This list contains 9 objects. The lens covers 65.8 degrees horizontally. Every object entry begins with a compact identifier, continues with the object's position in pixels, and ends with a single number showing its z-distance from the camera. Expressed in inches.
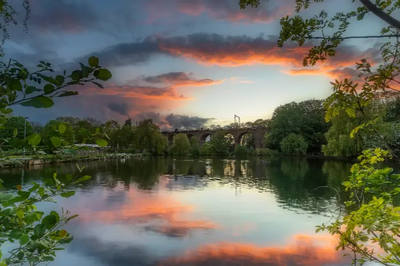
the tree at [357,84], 70.2
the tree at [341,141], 1034.3
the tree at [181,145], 2081.7
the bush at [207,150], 2213.3
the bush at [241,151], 1987.0
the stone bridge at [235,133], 2340.1
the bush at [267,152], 1759.6
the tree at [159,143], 2111.2
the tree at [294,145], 1610.5
